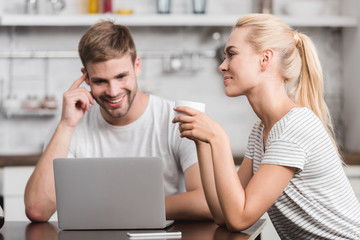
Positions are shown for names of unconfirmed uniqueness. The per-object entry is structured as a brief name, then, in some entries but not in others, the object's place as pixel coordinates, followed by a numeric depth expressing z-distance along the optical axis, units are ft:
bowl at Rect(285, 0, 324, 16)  18.72
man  11.98
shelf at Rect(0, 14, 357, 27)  17.93
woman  9.95
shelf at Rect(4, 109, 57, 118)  18.62
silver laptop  9.90
